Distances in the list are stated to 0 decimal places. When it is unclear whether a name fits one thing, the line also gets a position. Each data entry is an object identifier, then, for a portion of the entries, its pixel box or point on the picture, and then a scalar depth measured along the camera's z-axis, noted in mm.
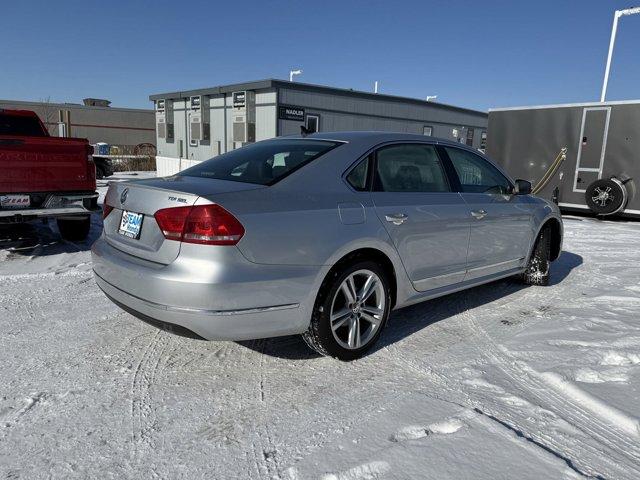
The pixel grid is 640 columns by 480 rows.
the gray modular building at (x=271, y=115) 18969
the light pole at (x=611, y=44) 15462
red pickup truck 5629
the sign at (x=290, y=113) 18641
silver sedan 2672
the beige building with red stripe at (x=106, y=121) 35469
